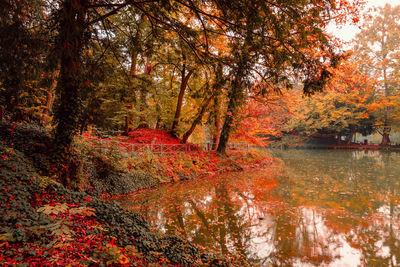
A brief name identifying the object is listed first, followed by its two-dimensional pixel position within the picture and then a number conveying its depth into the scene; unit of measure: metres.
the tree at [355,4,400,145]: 25.75
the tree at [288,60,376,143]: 26.78
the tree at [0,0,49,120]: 4.88
